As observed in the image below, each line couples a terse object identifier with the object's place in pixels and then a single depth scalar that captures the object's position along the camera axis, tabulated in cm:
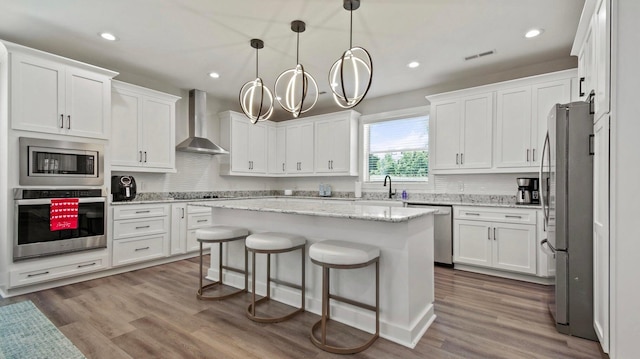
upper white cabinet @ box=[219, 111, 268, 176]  554
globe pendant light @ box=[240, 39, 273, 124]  307
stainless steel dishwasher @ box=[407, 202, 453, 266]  404
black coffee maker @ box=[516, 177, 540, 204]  374
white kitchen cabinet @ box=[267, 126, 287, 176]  623
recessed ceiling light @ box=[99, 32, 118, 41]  318
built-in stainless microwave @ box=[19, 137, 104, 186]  312
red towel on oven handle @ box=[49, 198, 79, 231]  321
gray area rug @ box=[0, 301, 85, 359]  202
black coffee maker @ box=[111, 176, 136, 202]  407
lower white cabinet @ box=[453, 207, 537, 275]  352
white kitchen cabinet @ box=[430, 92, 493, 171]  403
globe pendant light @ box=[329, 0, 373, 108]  249
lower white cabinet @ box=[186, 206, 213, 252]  457
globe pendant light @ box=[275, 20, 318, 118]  277
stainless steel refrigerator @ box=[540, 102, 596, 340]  221
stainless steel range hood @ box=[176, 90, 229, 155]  498
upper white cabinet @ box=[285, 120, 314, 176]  587
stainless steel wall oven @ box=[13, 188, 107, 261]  306
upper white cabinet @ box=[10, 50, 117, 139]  306
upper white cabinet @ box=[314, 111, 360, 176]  543
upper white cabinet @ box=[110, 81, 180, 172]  399
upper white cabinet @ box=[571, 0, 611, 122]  182
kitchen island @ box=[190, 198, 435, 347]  222
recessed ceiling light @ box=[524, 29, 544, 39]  307
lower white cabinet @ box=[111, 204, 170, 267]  379
